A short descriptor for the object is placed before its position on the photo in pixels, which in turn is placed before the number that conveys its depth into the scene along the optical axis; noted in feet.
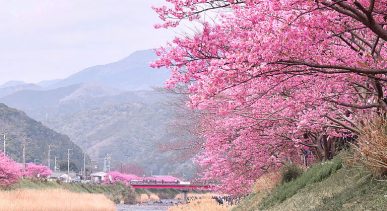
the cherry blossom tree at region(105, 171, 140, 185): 465.55
